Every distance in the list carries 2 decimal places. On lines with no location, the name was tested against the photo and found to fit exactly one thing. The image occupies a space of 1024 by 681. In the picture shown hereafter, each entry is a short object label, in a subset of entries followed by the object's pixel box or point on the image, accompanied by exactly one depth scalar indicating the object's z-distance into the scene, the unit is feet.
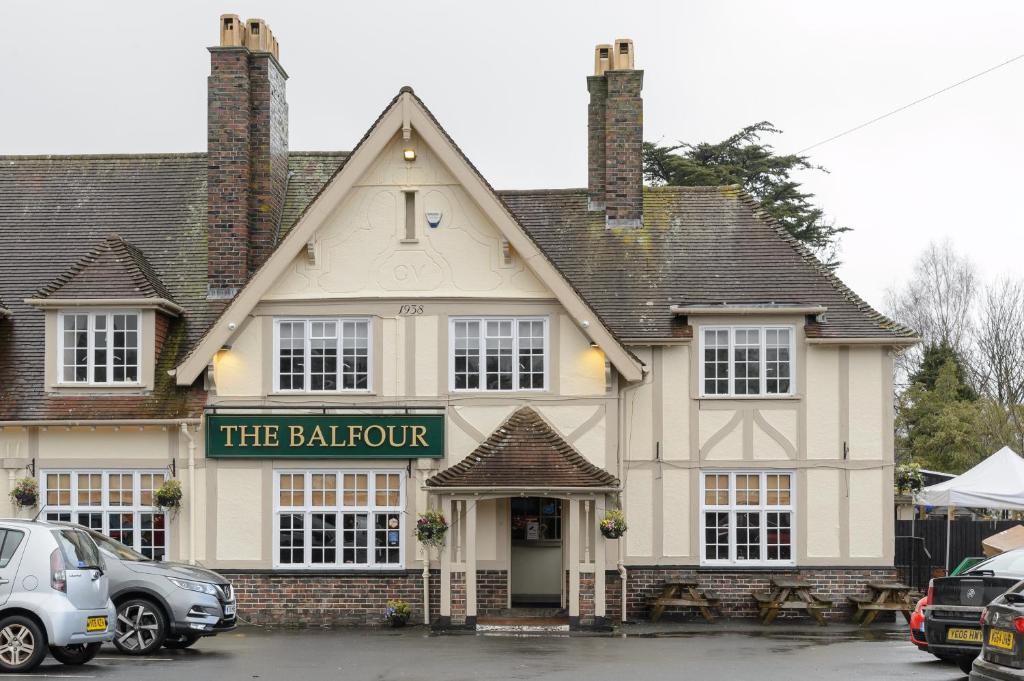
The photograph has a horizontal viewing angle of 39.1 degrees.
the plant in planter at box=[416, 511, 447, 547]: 74.59
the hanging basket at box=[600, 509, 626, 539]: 74.18
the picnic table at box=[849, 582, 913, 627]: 78.18
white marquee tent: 93.35
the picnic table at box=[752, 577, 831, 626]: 78.12
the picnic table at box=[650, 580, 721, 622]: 78.33
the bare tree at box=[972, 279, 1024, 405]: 183.93
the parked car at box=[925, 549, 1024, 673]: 54.54
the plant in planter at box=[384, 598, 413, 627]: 76.38
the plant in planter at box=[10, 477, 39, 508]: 77.41
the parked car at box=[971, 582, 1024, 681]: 40.50
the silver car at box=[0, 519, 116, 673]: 50.83
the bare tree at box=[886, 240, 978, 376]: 204.23
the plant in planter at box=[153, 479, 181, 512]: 77.00
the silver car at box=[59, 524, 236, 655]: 61.00
